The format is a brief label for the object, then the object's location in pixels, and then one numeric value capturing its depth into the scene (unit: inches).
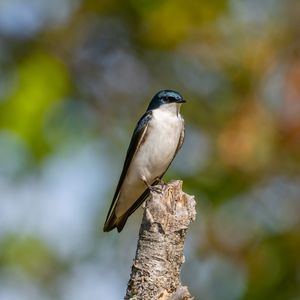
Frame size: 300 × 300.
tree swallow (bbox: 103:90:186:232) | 471.8
